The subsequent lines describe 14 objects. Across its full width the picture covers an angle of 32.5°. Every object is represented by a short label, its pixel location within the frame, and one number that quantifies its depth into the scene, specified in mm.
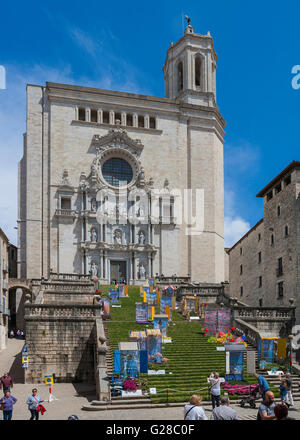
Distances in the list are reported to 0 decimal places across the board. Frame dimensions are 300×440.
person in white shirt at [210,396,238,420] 9383
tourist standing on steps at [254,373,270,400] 18312
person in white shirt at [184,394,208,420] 9779
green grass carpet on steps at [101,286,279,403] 20531
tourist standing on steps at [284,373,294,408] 18328
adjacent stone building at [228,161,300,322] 40062
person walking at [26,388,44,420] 15391
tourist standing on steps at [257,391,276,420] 10143
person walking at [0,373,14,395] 19625
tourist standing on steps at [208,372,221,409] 17203
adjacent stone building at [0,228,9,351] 40281
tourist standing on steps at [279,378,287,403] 18719
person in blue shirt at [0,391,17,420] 14844
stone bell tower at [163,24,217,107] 55656
